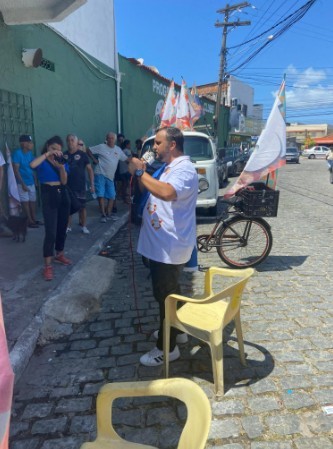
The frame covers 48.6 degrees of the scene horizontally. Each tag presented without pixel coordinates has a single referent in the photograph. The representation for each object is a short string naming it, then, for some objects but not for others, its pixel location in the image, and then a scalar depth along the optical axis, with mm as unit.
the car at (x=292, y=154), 32031
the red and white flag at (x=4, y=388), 1043
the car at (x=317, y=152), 43781
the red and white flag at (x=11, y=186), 6594
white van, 8469
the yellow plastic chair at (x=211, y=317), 2680
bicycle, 5277
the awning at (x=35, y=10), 5855
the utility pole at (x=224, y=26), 25102
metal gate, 6703
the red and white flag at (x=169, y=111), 10948
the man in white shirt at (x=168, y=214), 2678
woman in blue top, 4715
